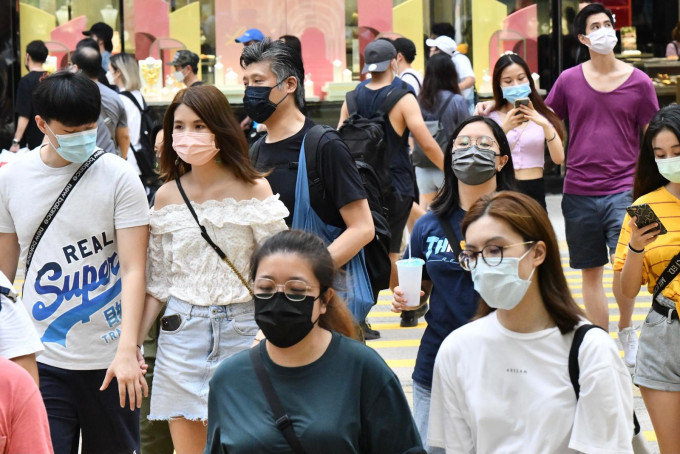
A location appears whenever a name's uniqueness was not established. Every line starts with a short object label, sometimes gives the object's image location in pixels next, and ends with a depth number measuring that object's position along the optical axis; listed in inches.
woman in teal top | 271.1
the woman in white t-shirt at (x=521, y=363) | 284.1
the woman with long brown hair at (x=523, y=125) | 614.3
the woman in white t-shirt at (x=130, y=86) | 874.4
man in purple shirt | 614.3
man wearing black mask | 396.5
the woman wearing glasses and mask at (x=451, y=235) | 379.2
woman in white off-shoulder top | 378.8
